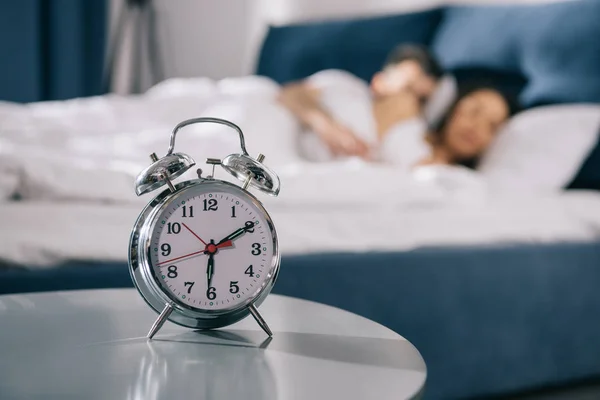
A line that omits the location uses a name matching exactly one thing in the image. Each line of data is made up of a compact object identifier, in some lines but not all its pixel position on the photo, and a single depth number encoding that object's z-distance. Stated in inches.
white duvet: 58.2
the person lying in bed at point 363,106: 94.9
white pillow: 83.4
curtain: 169.5
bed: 57.7
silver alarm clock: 35.1
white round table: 28.4
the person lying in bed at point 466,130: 89.0
